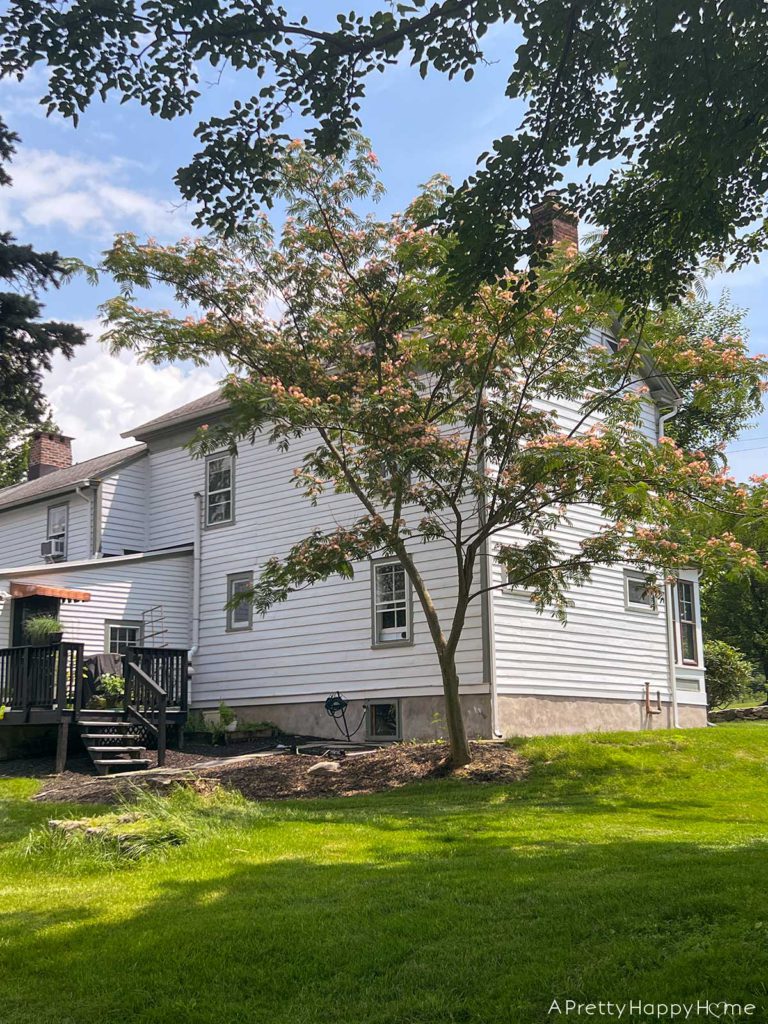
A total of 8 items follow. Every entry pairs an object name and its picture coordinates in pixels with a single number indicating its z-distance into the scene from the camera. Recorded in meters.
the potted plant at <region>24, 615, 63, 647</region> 17.66
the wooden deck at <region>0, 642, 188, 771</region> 14.78
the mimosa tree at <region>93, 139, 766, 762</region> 12.03
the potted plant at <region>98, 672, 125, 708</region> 16.25
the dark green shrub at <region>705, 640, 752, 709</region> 25.23
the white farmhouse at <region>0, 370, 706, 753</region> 16.28
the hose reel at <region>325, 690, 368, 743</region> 17.33
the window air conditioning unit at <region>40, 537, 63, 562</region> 22.75
